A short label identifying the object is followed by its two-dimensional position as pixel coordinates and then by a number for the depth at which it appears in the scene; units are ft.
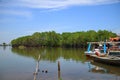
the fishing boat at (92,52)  53.83
